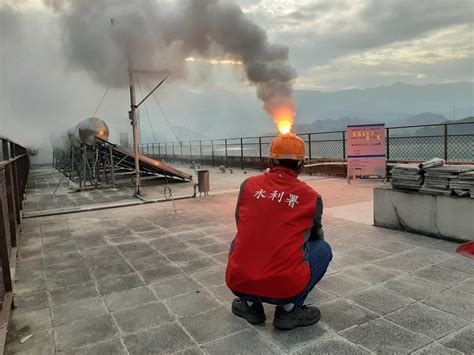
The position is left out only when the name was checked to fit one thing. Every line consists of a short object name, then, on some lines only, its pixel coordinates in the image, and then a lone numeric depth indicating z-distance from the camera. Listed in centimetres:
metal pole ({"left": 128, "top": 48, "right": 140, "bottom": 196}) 988
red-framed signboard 1088
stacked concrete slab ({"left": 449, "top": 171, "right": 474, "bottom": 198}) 485
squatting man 262
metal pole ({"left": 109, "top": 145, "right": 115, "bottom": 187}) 1298
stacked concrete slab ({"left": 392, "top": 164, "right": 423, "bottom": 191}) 558
